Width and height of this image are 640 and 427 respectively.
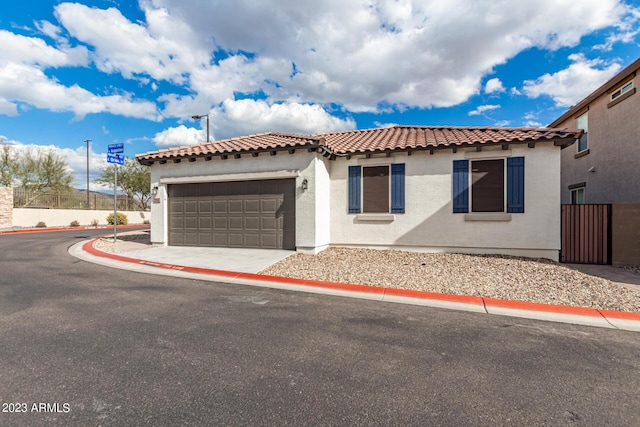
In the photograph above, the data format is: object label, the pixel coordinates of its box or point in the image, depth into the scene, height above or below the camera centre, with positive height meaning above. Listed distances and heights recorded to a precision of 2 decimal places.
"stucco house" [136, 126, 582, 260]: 9.20 +0.64
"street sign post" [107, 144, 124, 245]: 11.88 +2.32
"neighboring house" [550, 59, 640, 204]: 11.18 +2.81
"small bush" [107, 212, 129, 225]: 25.67 -0.66
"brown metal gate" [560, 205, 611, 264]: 8.78 -0.69
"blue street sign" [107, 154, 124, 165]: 11.84 +2.09
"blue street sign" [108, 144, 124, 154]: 11.98 +2.56
